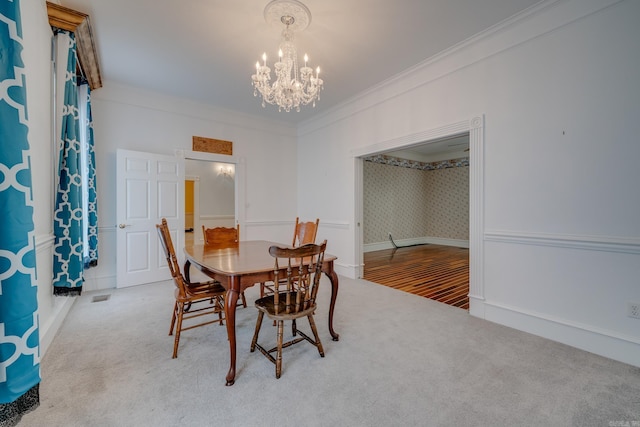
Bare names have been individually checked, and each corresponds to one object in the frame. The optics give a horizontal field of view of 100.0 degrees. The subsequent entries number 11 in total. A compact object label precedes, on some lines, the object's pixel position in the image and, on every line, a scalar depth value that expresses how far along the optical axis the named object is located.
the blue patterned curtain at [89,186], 3.47
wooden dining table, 1.79
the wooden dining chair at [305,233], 3.19
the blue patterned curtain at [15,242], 1.06
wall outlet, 2.00
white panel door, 3.83
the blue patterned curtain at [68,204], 2.56
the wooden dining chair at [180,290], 2.07
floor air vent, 3.35
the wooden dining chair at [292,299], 1.79
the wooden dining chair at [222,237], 3.15
